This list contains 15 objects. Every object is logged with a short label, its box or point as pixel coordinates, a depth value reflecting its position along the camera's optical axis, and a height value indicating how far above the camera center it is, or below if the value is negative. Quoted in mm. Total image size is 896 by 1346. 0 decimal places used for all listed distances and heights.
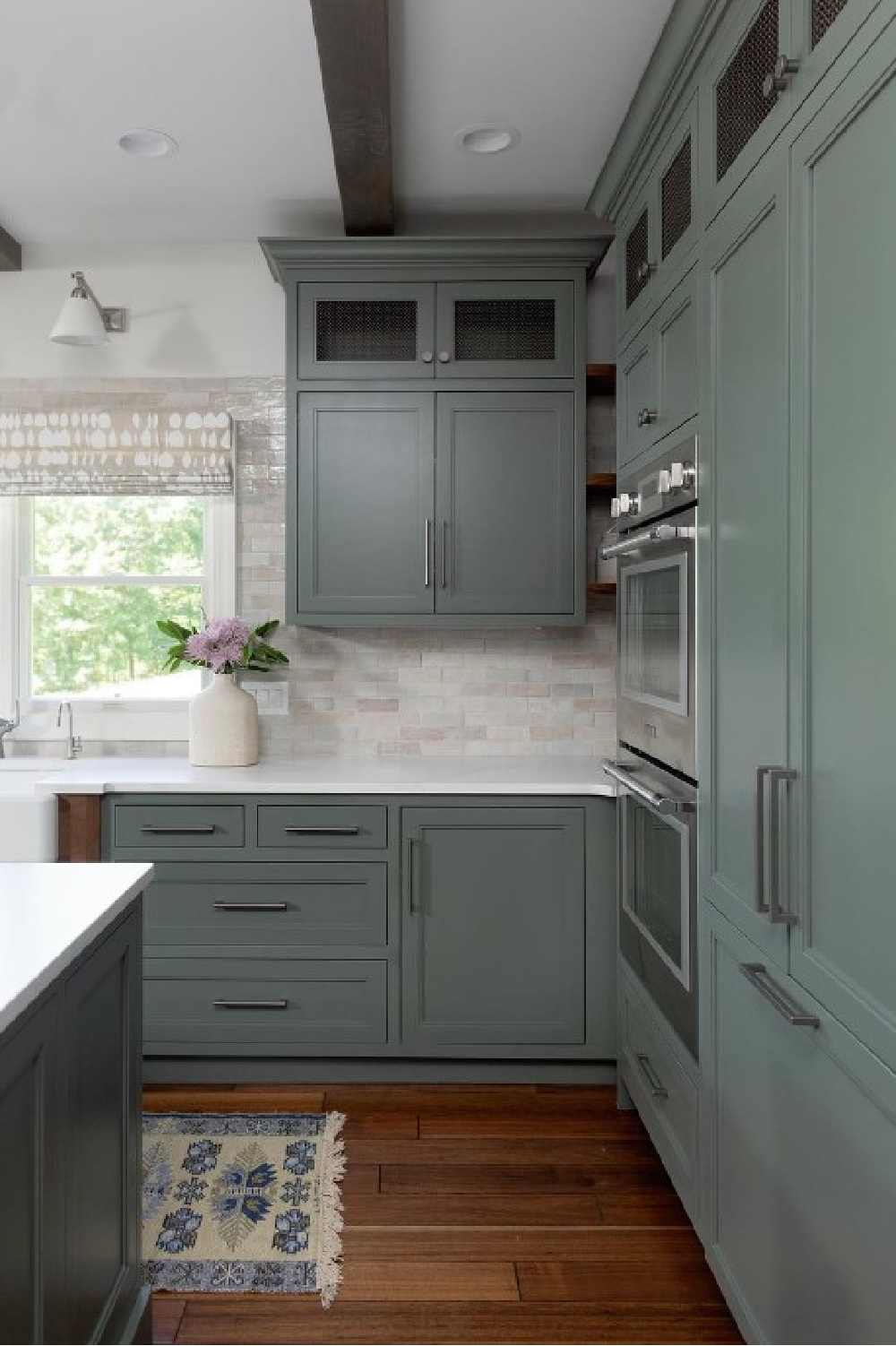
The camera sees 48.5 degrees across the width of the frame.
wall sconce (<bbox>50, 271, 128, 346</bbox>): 3230 +1097
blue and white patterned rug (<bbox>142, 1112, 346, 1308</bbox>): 2135 -1304
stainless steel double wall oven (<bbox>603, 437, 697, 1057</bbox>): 2178 -178
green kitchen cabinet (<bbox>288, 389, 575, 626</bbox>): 3318 +515
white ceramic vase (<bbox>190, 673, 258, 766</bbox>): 3385 -239
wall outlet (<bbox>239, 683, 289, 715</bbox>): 3641 -136
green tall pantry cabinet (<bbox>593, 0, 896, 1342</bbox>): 1287 +2
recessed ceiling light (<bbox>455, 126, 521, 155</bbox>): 2859 +1514
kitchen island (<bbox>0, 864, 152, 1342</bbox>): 1255 -646
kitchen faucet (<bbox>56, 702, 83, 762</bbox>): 3555 -313
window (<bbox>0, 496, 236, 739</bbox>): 3668 +217
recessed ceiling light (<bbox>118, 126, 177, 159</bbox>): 2840 +1496
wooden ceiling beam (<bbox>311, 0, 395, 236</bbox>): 2156 +1390
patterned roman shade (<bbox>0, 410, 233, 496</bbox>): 3559 +749
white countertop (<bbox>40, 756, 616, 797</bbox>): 3021 -373
